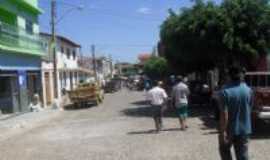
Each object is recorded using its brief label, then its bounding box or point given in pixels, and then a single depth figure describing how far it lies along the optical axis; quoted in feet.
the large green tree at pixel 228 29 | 70.33
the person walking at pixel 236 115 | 22.90
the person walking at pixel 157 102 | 53.42
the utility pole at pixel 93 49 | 282.56
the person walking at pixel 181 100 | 53.01
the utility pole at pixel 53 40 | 114.01
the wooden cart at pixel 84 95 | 113.09
